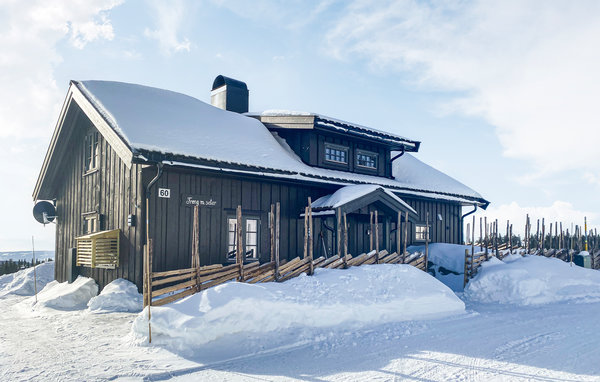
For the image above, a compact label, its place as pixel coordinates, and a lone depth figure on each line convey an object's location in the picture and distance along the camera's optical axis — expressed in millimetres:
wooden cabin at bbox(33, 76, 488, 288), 12148
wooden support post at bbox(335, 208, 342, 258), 12909
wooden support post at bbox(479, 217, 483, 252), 20656
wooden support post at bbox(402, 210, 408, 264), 13673
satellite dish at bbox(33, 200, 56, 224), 16812
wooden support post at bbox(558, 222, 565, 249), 23047
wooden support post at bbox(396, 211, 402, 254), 14534
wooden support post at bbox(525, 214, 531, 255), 20825
